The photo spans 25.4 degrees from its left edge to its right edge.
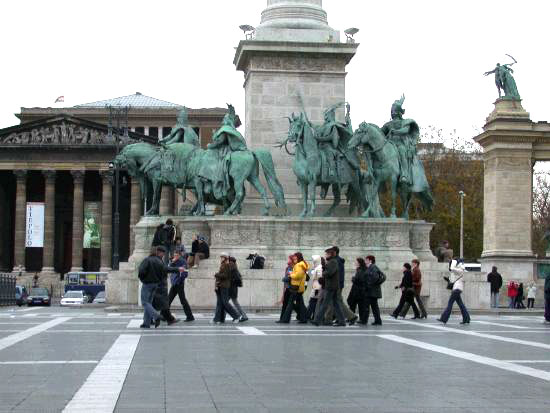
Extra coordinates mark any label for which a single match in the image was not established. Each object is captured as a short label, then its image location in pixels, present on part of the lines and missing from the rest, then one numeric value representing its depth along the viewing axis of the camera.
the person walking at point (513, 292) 57.56
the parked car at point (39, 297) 74.81
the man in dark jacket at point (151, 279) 25.38
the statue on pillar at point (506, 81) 78.19
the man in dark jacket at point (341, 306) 27.58
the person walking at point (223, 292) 27.67
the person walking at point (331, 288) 27.27
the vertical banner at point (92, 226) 108.12
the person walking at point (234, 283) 28.28
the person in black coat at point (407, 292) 30.98
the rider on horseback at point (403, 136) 38.25
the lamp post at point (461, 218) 84.32
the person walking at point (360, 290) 28.80
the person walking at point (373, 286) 28.64
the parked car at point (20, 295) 66.69
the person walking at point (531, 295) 59.88
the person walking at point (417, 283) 31.44
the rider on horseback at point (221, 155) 37.25
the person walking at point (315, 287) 28.52
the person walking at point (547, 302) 31.78
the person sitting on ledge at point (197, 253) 35.78
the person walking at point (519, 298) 57.16
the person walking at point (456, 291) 28.78
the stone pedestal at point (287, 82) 39.44
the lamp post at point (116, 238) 64.02
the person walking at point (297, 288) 28.17
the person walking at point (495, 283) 48.03
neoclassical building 109.94
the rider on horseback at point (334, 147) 36.88
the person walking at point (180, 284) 28.09
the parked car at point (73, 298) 70.76
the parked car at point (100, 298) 67.22
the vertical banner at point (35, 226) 104.94
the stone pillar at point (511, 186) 75.12
